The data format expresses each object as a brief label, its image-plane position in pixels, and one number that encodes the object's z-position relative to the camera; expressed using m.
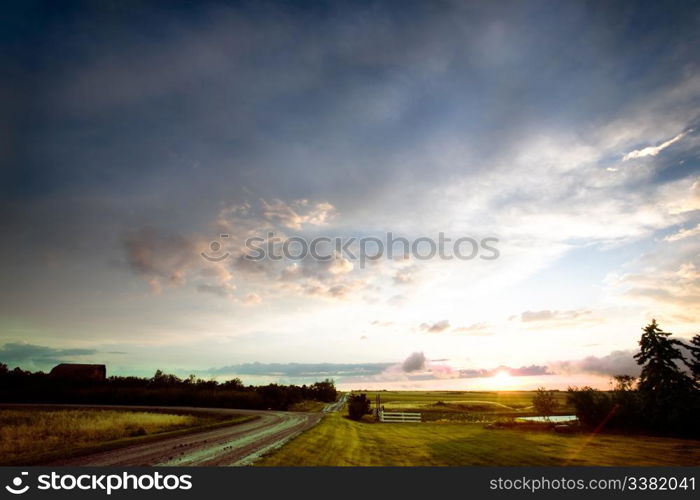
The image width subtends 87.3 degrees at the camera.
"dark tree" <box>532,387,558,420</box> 42.66
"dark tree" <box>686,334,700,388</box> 28.84
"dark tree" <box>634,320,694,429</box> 27.56
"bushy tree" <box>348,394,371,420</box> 49.78
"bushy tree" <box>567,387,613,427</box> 31.48
